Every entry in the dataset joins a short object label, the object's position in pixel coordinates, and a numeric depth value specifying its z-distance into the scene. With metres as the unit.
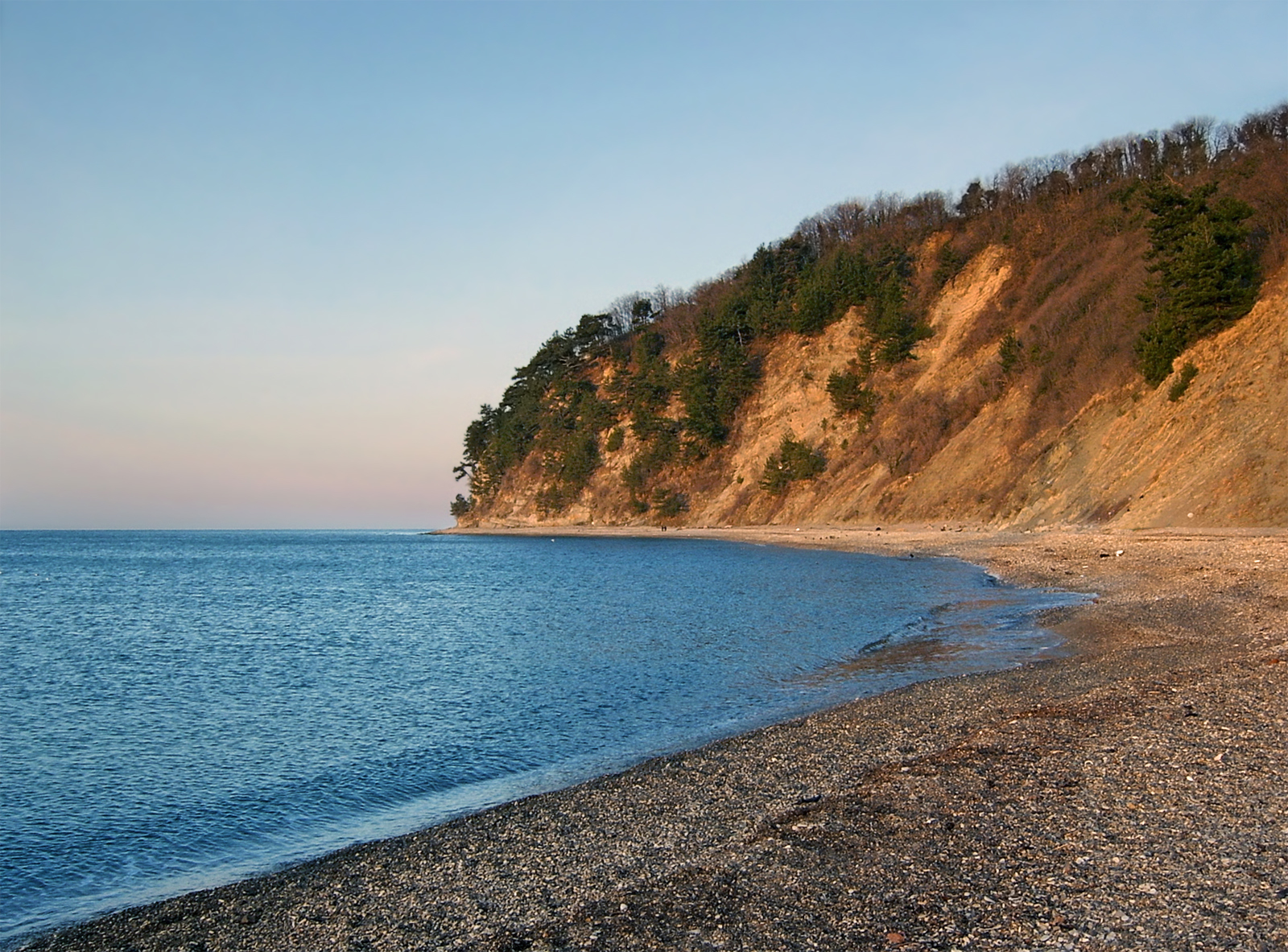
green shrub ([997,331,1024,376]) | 64.81
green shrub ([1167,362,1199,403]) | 44.16
